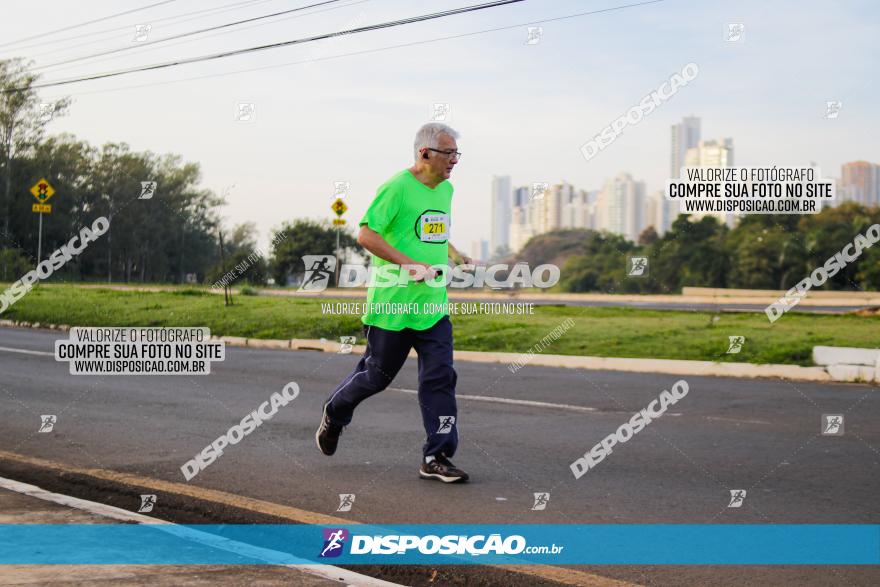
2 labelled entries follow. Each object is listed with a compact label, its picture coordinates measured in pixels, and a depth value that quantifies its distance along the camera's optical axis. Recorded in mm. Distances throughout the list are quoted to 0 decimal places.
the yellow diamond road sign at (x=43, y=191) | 23636
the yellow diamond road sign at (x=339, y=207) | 29031
